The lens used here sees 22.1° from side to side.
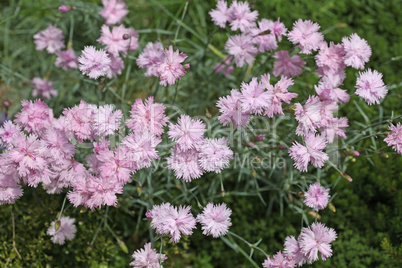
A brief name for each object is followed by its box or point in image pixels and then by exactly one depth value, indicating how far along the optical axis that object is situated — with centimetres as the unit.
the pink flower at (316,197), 111
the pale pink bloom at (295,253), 110
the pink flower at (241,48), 117
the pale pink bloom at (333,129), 112
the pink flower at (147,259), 109
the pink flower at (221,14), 118
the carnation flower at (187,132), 109
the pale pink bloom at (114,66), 118
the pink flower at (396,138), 110
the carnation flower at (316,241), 109
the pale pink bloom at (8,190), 110
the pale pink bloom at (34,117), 111
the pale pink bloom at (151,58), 115
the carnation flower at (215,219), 110
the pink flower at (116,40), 117
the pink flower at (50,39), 127
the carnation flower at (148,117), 109
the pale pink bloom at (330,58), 113
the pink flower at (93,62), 112
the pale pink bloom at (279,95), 108
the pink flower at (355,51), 113
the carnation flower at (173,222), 108
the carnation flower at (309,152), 109
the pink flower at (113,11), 123
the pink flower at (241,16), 117
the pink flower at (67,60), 125
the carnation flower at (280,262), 110
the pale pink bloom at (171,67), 110
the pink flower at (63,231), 116
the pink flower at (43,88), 130
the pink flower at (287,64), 116
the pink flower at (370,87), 112
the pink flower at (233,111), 109
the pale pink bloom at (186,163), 109
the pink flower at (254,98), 107
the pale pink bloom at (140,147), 108
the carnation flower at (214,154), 109
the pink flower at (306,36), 113
